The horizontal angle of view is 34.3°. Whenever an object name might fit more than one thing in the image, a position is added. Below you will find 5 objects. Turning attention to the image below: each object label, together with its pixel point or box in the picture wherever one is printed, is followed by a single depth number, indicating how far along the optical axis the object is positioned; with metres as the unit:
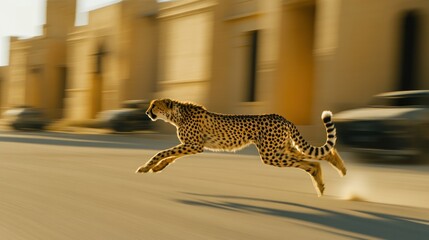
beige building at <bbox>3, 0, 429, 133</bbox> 23.88
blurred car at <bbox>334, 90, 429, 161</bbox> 14.05
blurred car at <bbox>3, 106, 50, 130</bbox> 40.00
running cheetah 6.77
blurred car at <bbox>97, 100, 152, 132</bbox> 30.78
